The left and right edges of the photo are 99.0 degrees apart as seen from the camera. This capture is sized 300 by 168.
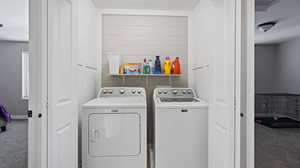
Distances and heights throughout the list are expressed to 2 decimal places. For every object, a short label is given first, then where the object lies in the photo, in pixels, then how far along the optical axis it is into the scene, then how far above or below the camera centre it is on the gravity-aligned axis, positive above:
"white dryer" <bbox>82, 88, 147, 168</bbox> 1.42 -0.57
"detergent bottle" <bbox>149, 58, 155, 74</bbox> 2.04 +0.29
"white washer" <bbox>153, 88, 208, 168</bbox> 1.47 -0.60
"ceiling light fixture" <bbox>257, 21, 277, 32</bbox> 2.93 +1.37
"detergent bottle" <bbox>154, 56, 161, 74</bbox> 2.04 +0.27
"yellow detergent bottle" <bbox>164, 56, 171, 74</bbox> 2.02 +0.27
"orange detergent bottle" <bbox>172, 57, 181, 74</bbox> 2.04 +0.28
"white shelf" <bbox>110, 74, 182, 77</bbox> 2.06 +0.14
